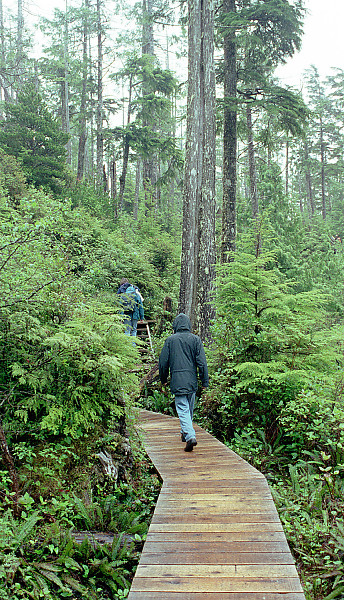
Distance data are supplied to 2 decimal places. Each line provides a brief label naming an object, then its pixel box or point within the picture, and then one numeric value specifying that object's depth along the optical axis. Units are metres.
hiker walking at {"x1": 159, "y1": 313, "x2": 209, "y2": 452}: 6.22
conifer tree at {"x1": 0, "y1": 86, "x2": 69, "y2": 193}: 17.22
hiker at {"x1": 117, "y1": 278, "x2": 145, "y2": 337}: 11.54
